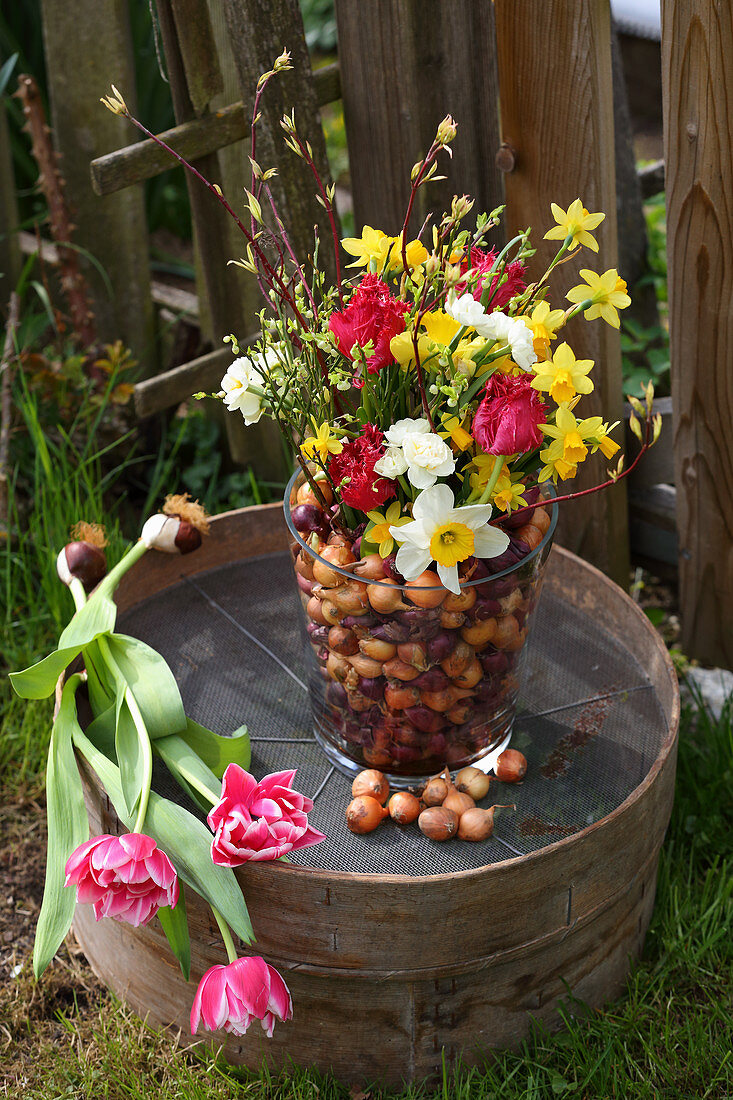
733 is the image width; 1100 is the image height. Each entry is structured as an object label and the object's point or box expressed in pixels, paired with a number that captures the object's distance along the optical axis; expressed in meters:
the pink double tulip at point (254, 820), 1.12
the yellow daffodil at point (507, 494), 1.14
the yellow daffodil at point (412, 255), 1.17
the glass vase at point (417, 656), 1.21
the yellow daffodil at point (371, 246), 1.17
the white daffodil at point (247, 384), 1.17
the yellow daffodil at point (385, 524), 1.15
